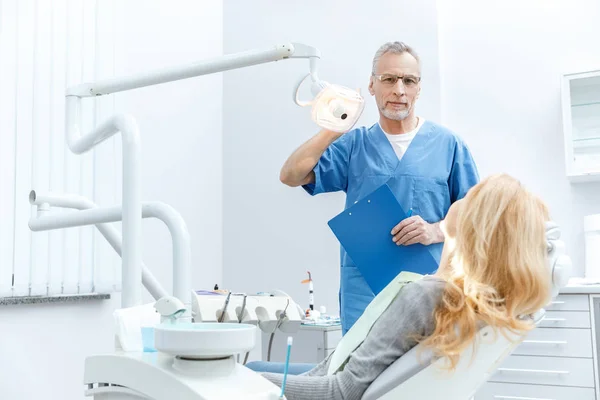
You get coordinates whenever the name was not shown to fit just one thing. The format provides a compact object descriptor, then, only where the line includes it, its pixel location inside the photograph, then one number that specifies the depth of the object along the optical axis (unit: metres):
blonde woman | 1.15
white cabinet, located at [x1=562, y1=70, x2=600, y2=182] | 3.26
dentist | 1.95
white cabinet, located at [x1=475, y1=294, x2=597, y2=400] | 2.83
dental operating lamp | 1.39
